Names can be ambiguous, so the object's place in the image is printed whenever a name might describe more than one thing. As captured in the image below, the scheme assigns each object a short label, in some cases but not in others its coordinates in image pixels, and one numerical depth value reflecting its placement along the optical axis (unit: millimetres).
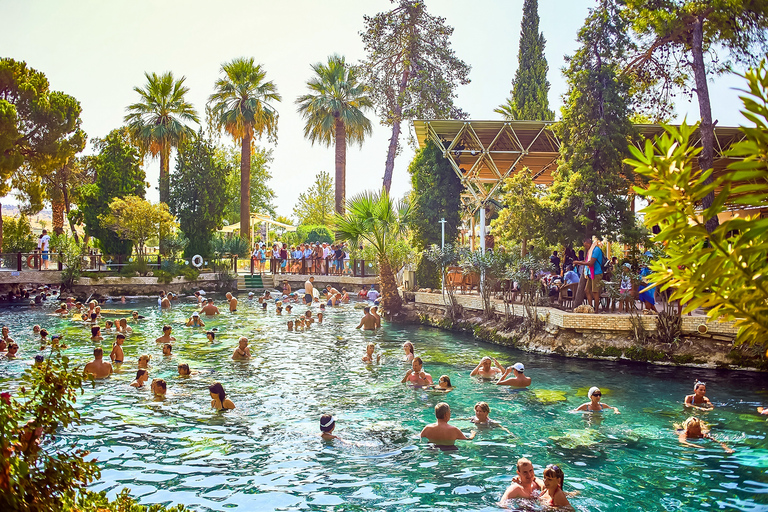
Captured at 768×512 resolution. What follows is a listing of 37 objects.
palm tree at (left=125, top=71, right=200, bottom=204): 42125
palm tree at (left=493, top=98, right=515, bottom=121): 39725
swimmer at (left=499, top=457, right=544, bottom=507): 7816
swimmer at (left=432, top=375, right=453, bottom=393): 13477
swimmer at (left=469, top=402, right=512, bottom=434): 11133
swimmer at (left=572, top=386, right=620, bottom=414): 11633
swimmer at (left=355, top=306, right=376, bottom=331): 22312
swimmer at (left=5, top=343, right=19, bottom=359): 16000
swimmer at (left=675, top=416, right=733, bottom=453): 10320
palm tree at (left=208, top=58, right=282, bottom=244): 40156
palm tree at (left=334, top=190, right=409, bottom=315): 23250
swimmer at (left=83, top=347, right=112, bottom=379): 13984
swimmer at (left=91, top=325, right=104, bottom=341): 18422
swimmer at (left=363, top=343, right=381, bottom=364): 16459
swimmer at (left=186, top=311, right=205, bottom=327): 22656
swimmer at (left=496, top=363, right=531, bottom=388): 13750
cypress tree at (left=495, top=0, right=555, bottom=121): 37438
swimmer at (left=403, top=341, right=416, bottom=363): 16359
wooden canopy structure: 23203
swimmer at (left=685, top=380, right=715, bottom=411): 11828
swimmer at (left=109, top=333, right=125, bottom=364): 15508
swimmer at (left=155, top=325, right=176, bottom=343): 17938
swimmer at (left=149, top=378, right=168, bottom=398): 12711
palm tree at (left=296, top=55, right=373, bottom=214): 40125
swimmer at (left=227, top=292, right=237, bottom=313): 26927
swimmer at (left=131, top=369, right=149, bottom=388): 13602
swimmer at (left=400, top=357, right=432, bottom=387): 13953
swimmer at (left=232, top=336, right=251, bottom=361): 16828
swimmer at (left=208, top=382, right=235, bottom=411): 12000
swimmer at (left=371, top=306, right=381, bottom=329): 22562
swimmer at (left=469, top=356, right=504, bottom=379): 14734
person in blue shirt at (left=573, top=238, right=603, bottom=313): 16297
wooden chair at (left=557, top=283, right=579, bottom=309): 18248
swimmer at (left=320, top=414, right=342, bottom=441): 10461
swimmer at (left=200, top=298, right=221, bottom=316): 25594
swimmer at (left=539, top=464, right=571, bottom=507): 7477
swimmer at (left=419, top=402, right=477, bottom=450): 10203
